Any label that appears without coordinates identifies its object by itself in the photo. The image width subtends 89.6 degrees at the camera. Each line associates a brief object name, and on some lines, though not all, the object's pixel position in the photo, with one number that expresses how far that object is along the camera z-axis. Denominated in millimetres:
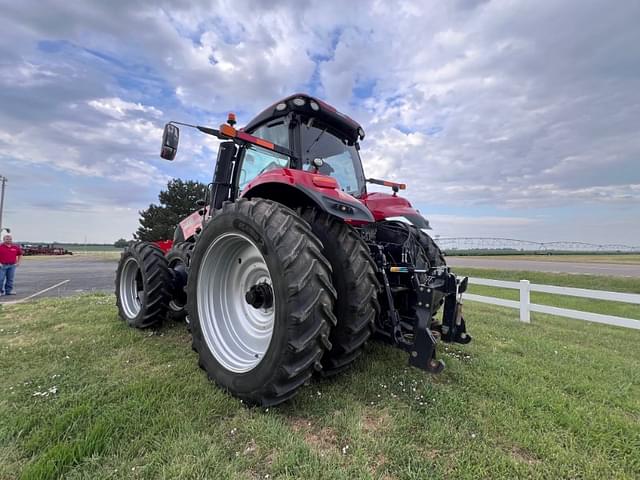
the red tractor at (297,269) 2016
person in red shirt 8602
